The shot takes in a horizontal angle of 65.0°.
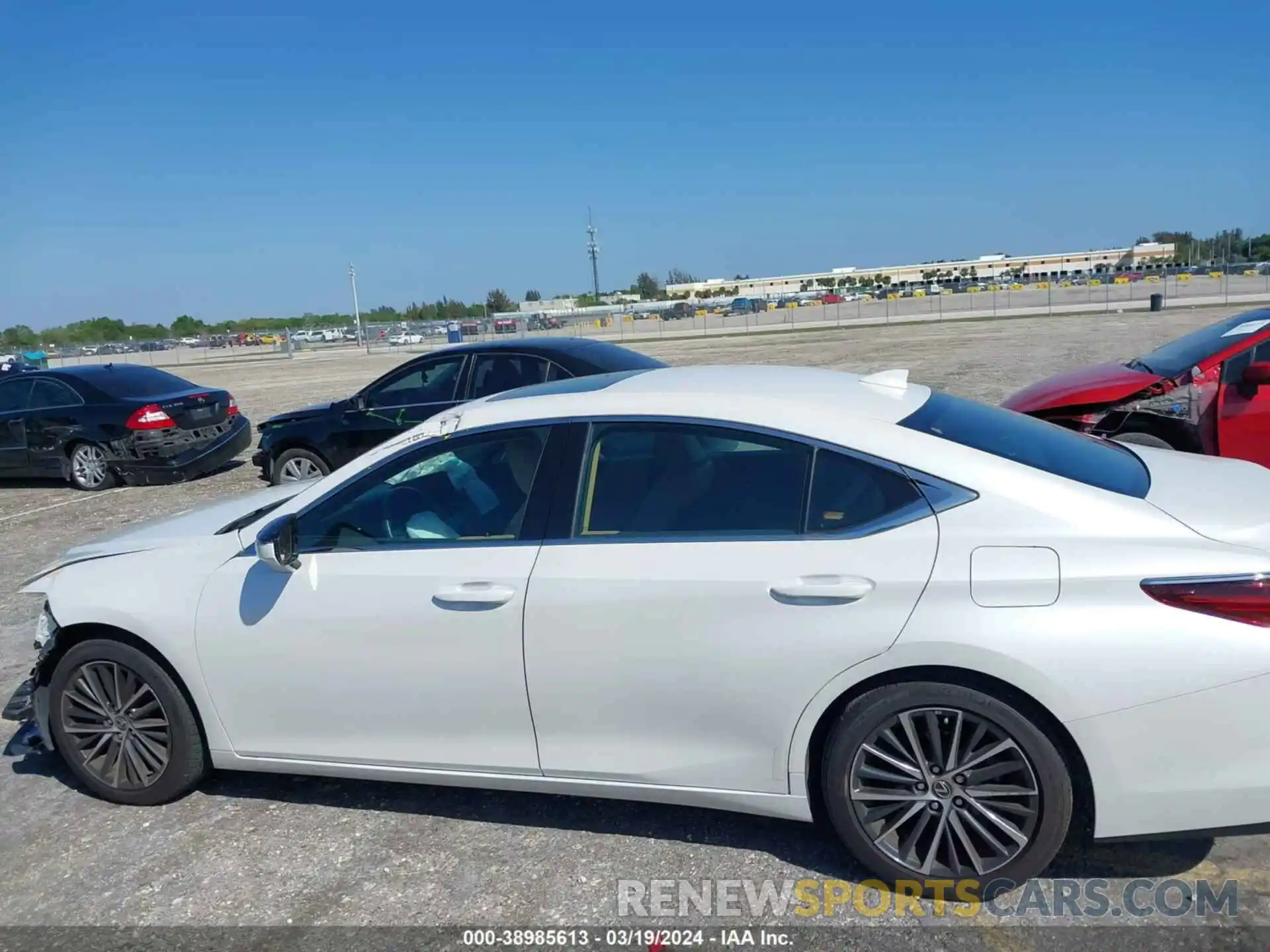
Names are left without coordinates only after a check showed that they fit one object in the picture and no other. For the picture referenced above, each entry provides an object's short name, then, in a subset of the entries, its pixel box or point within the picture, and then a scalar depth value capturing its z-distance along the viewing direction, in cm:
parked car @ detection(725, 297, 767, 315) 7239
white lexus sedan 288
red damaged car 693
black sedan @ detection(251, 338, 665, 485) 884
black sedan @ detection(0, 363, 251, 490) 1149
